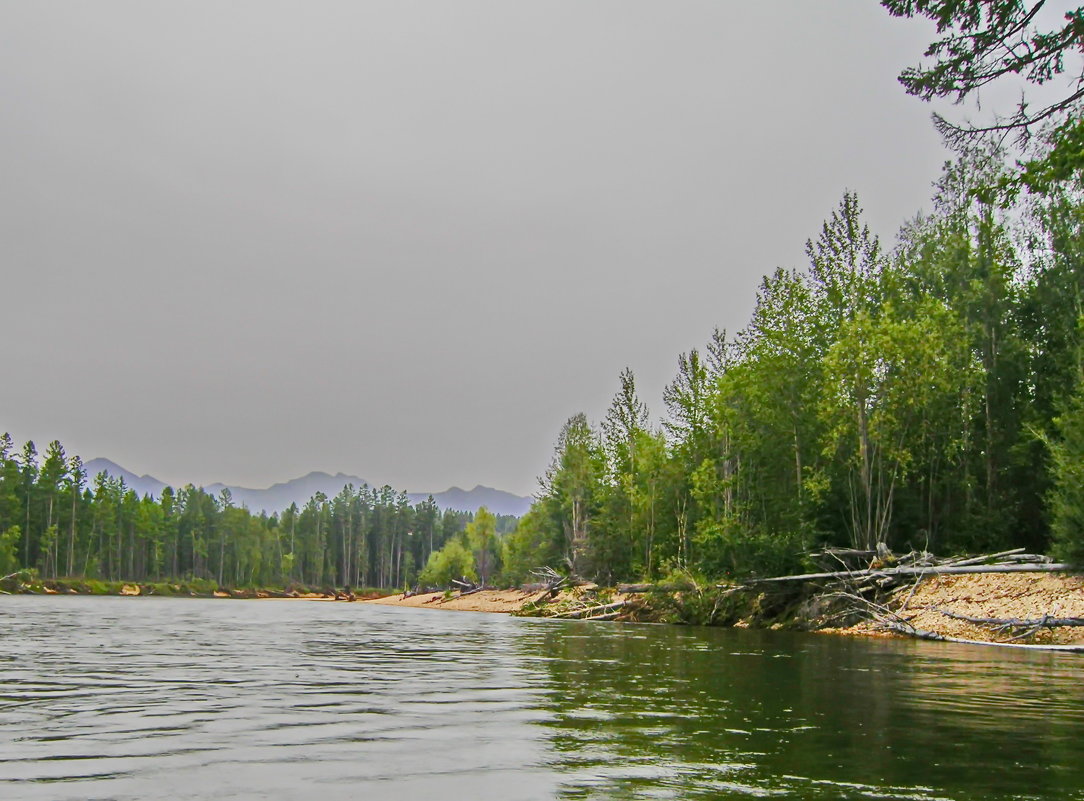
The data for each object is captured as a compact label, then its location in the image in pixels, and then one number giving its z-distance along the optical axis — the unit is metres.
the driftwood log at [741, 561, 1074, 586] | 27.17
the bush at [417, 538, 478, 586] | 120.56
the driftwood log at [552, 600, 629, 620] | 44.56
